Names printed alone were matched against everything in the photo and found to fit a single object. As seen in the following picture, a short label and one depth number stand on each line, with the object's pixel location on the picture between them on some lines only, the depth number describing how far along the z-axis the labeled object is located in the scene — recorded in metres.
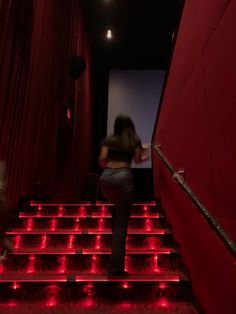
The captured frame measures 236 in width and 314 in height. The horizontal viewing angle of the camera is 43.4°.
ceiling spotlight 7.74
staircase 2.27
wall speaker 6.16
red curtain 3.52
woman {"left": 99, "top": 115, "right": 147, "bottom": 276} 2.35
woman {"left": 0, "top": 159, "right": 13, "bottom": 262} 1.78
